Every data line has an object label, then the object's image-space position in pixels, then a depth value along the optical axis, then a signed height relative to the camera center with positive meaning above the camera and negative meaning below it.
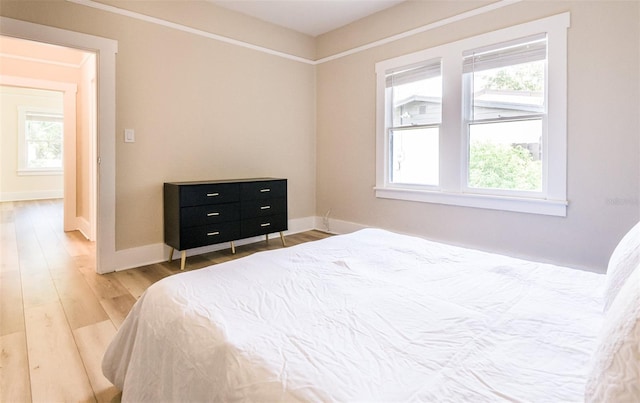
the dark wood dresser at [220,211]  3.16 -0.21
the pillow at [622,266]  1.00 -0.23
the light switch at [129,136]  3.14 +0.50
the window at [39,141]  7.71 +1.12
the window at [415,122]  3.55 +0.75
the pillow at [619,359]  0.55 -0.29
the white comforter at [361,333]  0.75 -0.40
